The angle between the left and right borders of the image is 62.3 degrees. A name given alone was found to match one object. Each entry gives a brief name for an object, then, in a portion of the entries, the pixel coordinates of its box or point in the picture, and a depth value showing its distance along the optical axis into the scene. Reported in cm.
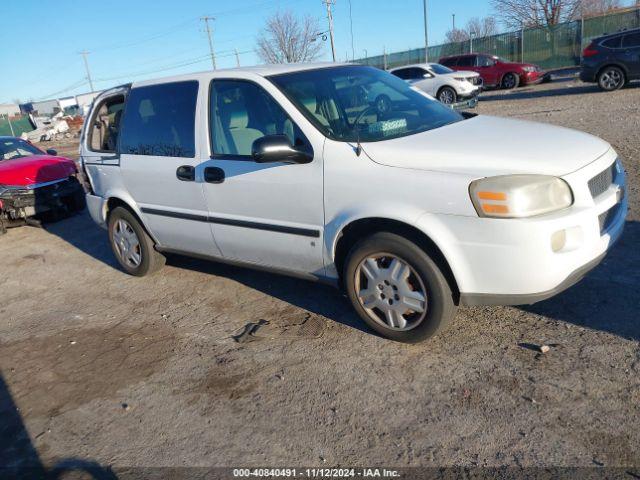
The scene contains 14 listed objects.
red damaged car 802
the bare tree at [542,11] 4194
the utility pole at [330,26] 4259
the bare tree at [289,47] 4641
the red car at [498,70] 2212
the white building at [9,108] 7750
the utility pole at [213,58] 5829
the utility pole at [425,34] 3503
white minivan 300
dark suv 1512
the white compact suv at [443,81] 1814
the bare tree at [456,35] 7186
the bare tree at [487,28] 6733
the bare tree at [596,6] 4536
